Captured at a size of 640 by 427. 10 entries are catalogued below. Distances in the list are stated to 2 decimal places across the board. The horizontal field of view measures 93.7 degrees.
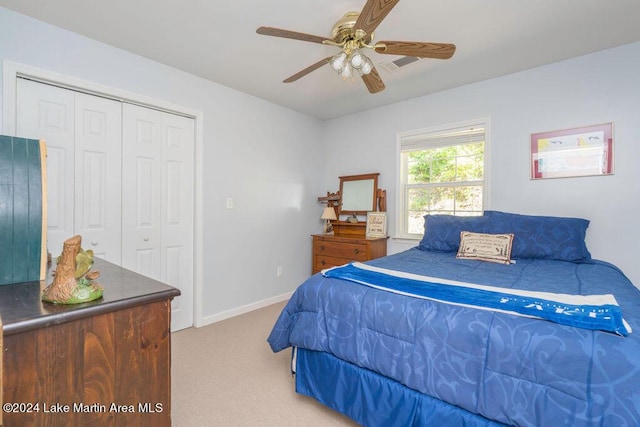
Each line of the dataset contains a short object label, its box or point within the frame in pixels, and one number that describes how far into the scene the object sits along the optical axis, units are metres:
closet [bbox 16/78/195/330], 2.18
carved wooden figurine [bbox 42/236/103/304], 0.86
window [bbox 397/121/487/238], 3.15
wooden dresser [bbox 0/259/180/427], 0.76
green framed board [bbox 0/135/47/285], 1.02
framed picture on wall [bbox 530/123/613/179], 2.44
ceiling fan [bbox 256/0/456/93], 1.67
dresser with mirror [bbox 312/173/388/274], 3.49
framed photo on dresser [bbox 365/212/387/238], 3.63
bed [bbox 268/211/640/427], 0.98
